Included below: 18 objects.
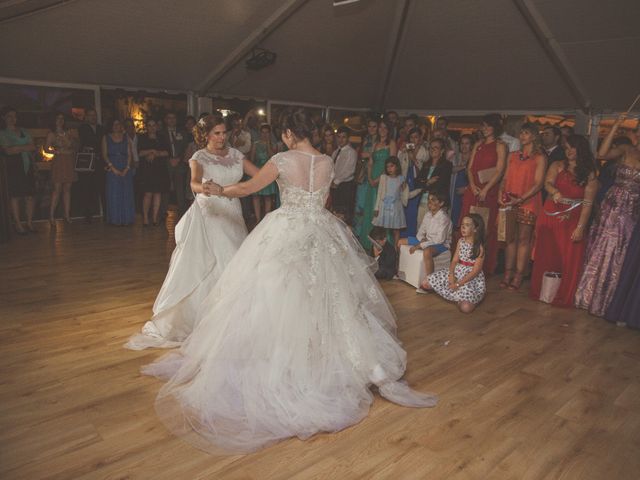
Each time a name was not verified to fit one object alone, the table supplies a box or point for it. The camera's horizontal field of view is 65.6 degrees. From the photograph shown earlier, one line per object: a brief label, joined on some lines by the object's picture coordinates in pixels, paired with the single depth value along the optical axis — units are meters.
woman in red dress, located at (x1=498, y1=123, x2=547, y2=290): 4.89
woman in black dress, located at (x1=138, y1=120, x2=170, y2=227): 7.73
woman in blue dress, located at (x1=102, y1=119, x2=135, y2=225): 7.58
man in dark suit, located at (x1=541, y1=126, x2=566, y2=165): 5.63
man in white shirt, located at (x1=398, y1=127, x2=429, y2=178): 6.29
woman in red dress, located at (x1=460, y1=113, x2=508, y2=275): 5.25
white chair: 4.96
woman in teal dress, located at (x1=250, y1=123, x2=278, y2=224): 7.87
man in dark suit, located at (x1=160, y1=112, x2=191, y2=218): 7.80
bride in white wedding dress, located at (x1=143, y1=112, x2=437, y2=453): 2.47
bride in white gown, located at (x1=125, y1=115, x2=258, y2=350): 3.46
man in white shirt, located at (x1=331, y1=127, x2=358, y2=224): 6.95
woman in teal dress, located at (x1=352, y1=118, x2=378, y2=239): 6.68
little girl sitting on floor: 4.38
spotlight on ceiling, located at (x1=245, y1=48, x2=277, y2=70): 8.02
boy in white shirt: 5.03
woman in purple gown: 4.20
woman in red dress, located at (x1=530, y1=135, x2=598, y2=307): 4.45
